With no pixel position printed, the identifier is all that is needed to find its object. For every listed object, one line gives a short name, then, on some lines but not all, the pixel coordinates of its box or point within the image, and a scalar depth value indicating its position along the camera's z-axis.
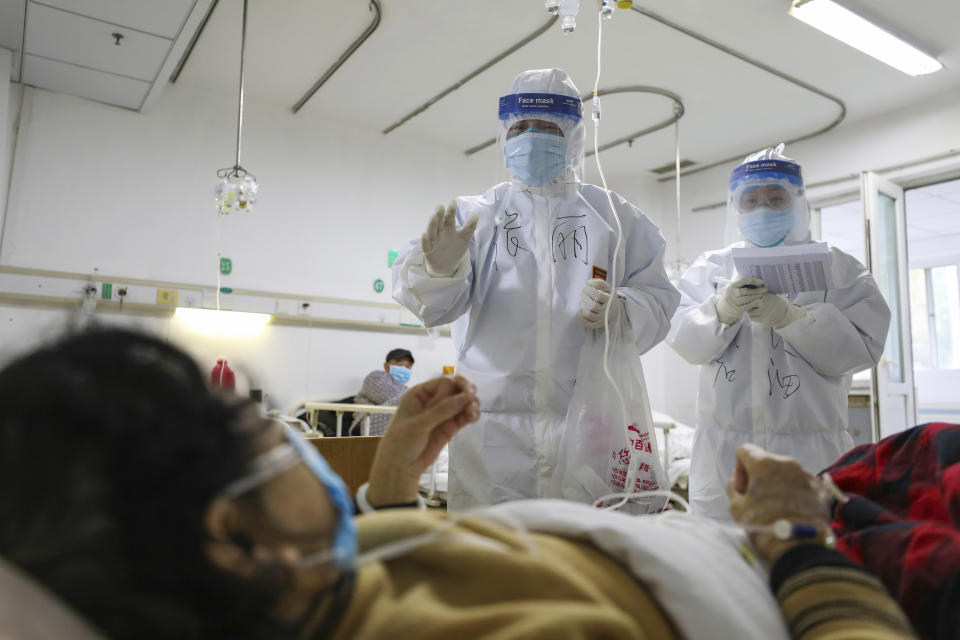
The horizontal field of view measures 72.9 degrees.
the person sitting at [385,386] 4.23
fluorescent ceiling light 3.35
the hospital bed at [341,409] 3.78
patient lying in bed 0.53
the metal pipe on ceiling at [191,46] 3.43
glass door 4.25
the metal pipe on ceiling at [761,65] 3.50
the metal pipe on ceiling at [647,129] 4.34
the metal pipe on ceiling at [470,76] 3.64
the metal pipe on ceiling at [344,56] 3.44
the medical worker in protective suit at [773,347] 1.99
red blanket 0.80
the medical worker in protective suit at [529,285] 1.65
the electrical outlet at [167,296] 4.23
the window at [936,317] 7.60
